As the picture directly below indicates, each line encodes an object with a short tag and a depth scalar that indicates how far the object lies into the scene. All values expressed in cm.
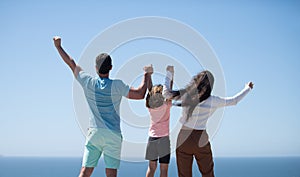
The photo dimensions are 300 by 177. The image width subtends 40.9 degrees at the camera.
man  548
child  646
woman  582
